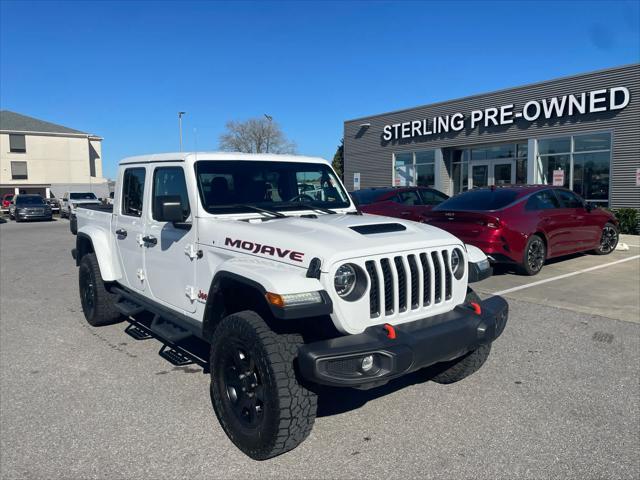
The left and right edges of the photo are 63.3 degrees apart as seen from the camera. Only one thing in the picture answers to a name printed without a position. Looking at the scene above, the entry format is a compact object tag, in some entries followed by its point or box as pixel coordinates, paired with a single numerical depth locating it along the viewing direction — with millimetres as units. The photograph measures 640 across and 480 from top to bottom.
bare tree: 51750
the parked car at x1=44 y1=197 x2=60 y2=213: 35906
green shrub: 15773
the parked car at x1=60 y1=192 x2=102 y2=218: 29662
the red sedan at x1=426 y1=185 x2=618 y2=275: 8283
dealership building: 16562
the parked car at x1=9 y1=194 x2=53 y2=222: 28641
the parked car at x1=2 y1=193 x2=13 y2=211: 39806
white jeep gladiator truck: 2953
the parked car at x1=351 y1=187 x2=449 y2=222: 12281
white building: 56531
